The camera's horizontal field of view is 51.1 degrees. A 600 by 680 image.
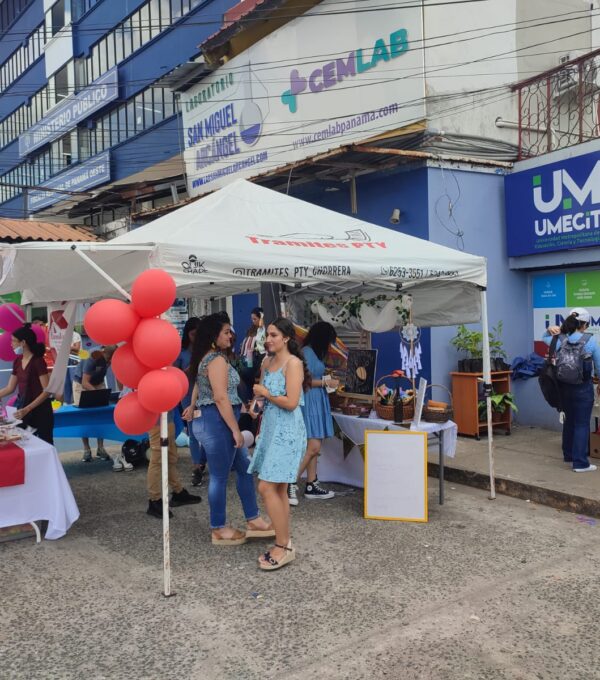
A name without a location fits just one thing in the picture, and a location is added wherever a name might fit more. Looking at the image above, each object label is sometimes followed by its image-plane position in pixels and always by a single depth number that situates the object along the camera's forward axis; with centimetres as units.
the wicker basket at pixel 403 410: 588
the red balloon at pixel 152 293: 392
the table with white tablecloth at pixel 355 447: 582
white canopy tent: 465
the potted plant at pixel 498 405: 835
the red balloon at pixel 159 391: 391
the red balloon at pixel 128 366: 409
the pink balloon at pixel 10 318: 680
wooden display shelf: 823
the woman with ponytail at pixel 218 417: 466
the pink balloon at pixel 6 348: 695
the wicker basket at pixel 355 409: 625
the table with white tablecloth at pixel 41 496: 500
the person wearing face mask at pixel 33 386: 590
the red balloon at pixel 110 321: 389
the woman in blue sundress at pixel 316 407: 594
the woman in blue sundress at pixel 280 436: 436
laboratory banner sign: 899
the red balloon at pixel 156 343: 389
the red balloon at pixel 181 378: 407
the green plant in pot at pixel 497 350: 860
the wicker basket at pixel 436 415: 580
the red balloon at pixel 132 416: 410
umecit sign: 795
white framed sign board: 542
